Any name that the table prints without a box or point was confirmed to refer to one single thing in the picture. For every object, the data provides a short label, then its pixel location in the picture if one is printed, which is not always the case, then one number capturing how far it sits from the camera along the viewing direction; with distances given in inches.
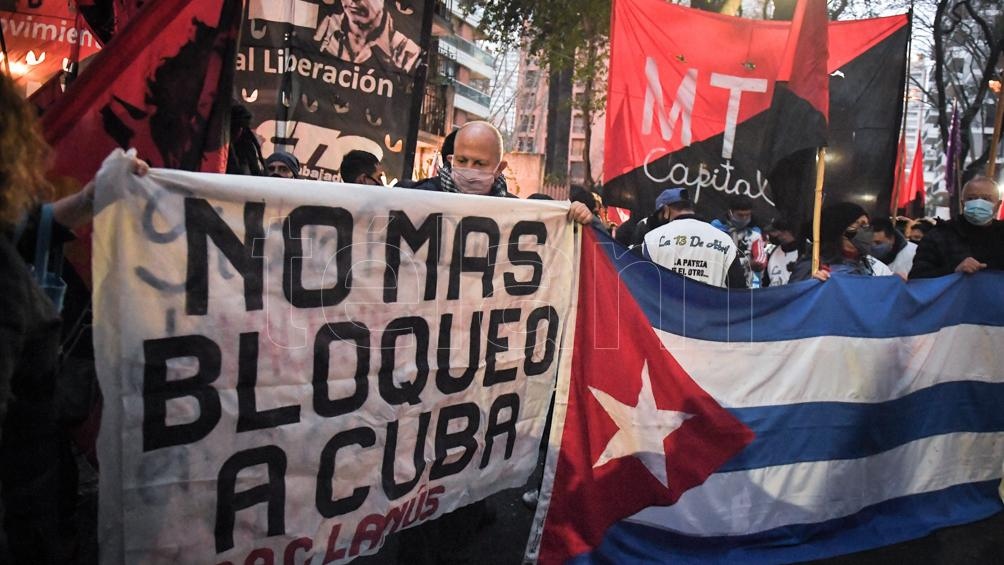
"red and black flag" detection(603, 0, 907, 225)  199.0
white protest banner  96.7
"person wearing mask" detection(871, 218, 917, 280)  308.7
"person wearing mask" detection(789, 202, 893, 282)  199.0
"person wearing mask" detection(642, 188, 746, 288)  195.3
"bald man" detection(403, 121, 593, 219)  149.0
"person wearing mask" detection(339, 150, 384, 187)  202.5
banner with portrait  198.4
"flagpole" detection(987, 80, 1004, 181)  249.0
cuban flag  148.8
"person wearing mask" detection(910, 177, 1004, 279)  222.5
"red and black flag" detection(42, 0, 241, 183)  111.5
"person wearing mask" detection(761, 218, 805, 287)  294.4
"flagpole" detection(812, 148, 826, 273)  180.1
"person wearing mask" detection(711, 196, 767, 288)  292.6
